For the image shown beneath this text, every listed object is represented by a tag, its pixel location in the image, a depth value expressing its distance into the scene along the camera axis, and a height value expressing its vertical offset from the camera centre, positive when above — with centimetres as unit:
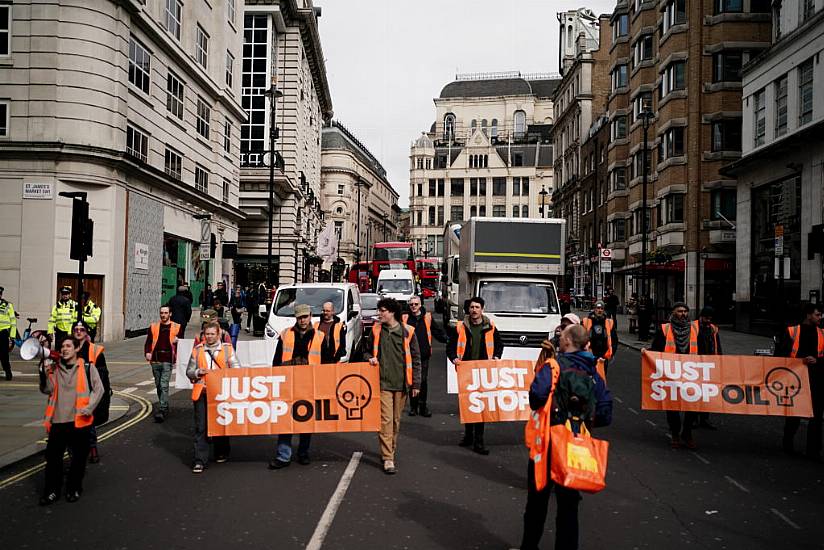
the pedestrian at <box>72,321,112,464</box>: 741 -75
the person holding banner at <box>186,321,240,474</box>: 834 -89
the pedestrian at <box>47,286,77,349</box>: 1489 -60
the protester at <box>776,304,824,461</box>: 924 -71
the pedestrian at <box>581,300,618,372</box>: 1176 -64
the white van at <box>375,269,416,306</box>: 3703 +34
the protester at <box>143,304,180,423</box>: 1133 -96
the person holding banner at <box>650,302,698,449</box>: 1006 -53
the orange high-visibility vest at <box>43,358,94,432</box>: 700 -106
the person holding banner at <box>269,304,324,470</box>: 880 -64
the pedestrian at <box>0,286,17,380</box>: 1485 -94
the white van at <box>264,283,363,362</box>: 1706 -28
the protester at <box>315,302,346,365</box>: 910 -57
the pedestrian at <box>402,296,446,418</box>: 1190 -69
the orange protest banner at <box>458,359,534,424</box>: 934 -120
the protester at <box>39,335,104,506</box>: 695 -120
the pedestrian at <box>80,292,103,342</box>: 1605 -61
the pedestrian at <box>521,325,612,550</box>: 510 -77
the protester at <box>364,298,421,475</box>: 814 -82
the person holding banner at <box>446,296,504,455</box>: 966 -60
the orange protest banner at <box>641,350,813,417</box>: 964 -111
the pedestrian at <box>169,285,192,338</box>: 1706 -52
